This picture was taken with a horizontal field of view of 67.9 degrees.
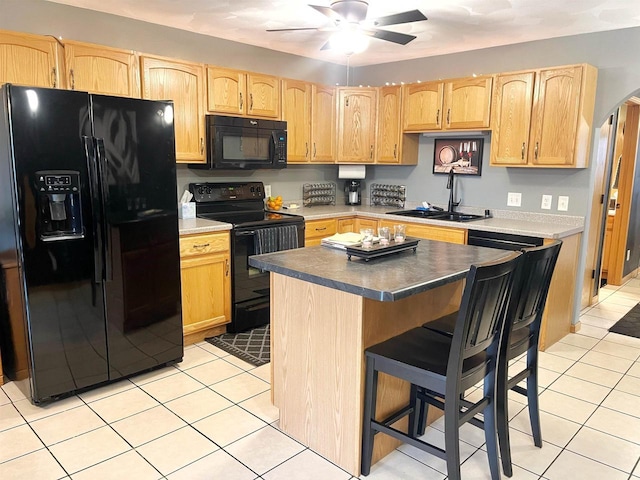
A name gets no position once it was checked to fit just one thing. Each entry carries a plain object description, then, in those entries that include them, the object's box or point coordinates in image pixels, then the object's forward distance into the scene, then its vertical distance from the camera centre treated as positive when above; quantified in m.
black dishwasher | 3.51 -0.56
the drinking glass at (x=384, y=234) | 2.41 -0.36
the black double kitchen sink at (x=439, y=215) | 4.39 -0.46
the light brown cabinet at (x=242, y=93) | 3.82 +0.59
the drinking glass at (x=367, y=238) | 2.28 -0.36
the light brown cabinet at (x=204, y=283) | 3.43 -0.89
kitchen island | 2.01 -0.74
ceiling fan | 2.67 +0.85
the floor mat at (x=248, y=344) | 3.38 -1.36
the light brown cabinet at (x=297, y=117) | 4.38 +0.43
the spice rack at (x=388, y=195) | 5.11 -0.32
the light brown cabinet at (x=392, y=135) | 4.70 +0.29
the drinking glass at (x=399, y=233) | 2.52 -0.36
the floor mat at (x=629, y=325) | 4.00 -1.36
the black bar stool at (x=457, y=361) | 1.76 -0.79
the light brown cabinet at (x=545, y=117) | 3.57 +0.39
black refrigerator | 2.50 -0.38
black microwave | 3.84 +0.17
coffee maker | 5.30 -0.30
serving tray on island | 2.23 -0.41
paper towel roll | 5.16 -0.07
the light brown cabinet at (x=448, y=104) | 4.05 +0.54
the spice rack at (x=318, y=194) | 5.06 -0.32
